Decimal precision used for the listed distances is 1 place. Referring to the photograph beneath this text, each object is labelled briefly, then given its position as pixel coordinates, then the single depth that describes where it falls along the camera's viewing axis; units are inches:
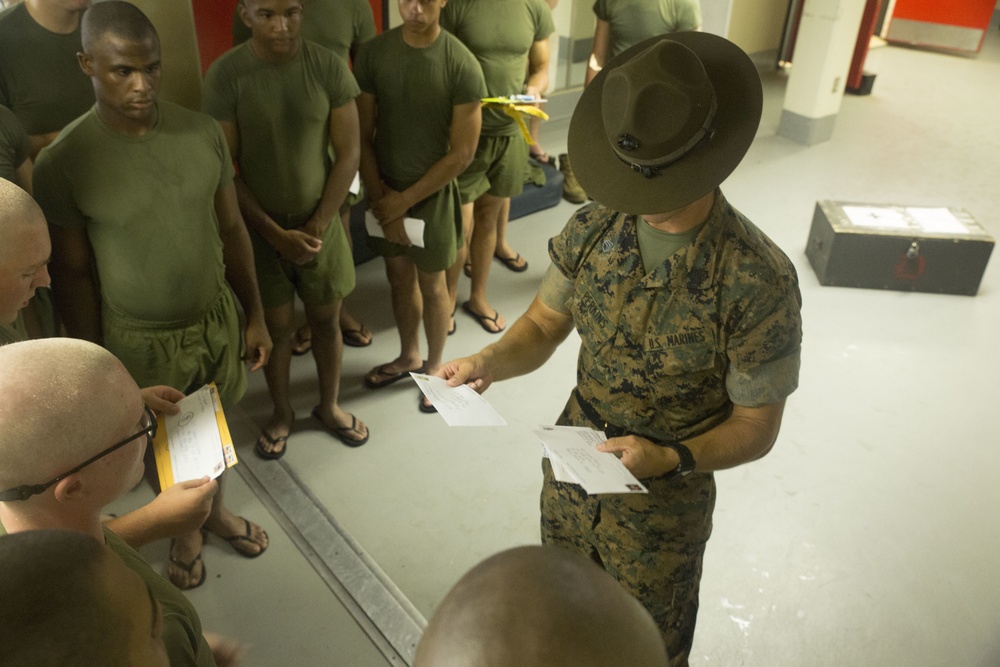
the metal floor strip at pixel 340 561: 96.4
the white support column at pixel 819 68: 238.5
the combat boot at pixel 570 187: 214.1
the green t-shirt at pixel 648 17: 183.8
